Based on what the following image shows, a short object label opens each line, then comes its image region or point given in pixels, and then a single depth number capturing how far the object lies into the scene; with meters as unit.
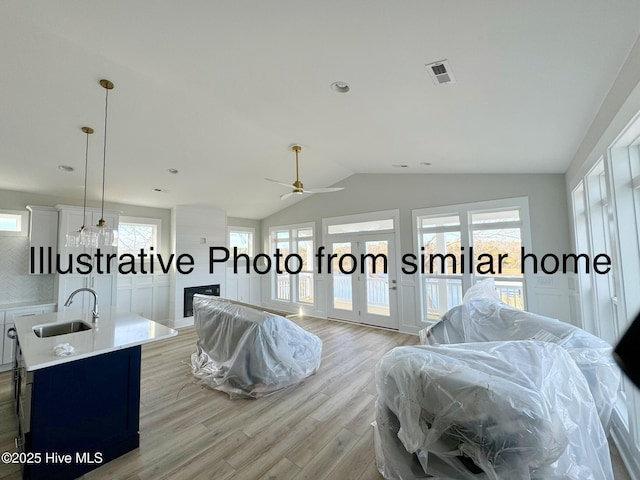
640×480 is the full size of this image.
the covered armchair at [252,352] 3.01
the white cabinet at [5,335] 3.60
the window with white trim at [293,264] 6.74
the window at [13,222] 4.11
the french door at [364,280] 5.38
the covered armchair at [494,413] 1.16
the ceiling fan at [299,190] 3.67
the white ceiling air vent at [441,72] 1.90
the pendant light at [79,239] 2.66
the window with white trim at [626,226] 1.88
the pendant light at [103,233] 2.68
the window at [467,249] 4.19
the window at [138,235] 5.39
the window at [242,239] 7.24
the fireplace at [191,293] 5.87
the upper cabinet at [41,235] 4.15
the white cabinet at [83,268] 4.26
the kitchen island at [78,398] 1.79
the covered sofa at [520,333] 1.84
